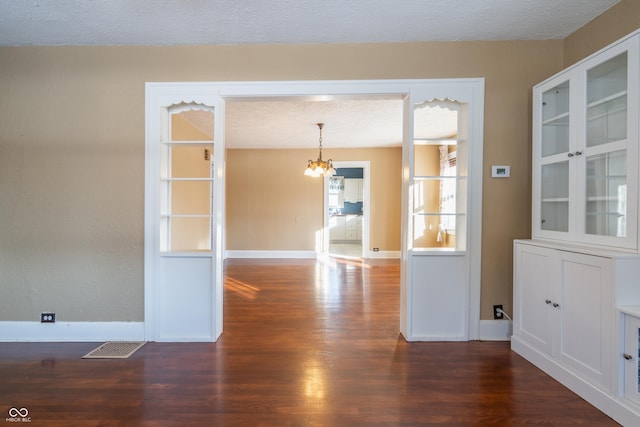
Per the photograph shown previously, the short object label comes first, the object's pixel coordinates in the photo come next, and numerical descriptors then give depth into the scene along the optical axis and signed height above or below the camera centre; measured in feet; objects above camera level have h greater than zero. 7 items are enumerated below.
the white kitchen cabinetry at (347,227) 38.24 -2.24
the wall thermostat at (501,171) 8.87 +1.15
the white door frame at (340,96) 8.84 +2.41
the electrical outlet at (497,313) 8.91 -3.01
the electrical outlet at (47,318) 8.89 -3.24
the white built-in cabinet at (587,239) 5.57 -0.63
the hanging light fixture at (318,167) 17.38 +2.42
